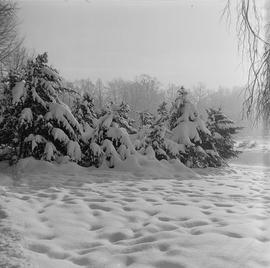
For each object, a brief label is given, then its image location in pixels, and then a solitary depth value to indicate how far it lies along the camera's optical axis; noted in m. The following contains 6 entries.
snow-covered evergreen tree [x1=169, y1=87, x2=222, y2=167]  11.30
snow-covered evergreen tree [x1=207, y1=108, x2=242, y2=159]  16.55
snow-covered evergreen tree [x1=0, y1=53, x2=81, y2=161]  9.71
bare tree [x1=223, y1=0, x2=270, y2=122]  4.48
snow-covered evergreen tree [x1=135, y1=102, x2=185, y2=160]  10.87
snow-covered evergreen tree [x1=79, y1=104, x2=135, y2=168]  9.92
